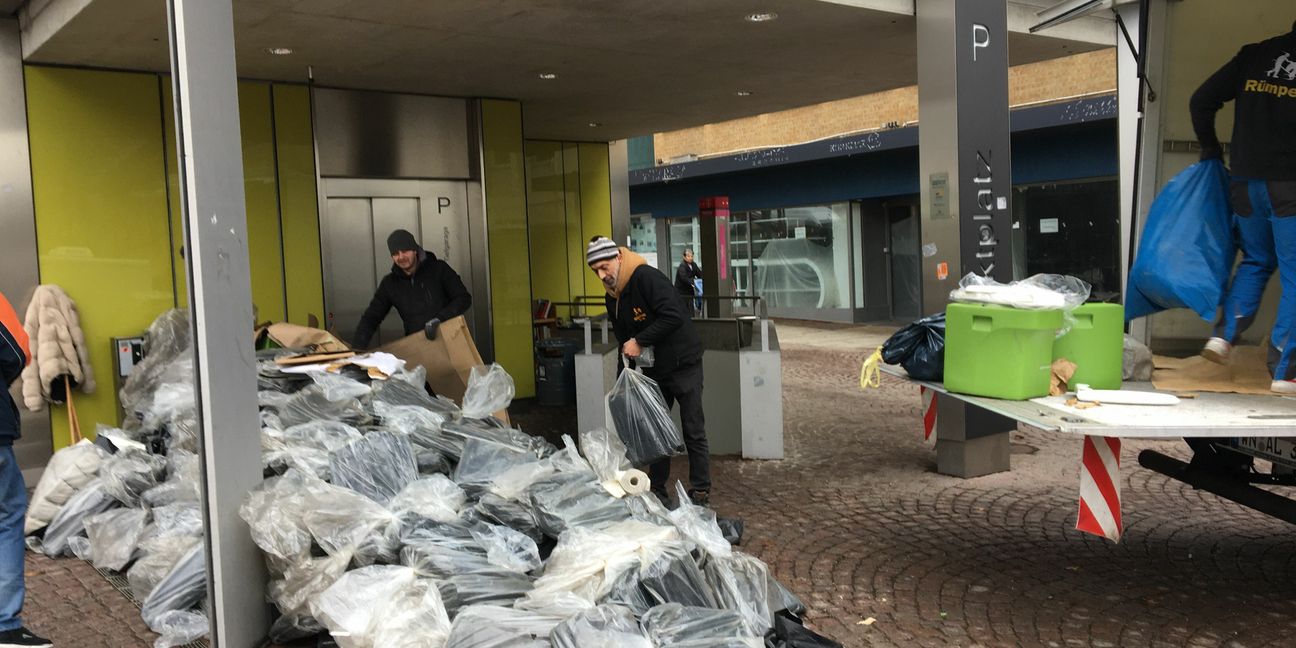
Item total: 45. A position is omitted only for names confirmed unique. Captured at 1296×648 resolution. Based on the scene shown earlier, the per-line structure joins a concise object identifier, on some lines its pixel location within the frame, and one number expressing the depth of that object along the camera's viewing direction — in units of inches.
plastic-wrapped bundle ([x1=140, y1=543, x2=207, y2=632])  193.6
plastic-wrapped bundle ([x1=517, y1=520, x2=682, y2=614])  154.7
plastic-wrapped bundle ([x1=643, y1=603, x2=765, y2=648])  141.9
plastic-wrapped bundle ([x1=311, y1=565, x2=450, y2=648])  148.7
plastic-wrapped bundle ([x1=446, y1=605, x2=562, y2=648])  140.6
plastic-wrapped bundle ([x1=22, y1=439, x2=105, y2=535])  258.4
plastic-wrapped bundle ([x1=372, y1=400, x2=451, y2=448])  213.2
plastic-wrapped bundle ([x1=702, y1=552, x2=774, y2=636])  167.3
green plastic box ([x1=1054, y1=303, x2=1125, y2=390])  196.1
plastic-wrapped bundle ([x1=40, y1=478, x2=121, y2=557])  248.4
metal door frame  449.1
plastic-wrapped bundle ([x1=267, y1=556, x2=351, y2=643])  164.6
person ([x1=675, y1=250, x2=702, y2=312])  779.4
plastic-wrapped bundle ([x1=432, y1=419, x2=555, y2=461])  211.3
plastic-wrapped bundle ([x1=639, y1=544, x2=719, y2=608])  159.3
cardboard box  306.7
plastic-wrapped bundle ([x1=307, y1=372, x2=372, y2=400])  247.1
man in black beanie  325.4
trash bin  475.5
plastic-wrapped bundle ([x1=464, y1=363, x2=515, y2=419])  237.3
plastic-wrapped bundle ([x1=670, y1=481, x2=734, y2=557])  177.2
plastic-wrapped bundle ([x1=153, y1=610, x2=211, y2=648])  183.8
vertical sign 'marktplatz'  299.0
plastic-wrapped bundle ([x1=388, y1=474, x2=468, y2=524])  176.6
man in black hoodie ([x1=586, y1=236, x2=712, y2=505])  270.4
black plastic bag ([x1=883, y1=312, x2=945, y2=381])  219.1
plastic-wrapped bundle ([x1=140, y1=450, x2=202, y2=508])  225.8
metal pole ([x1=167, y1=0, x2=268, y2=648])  157.0
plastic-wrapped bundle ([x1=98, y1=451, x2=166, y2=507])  241.3
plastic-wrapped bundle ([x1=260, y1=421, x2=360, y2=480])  196.1
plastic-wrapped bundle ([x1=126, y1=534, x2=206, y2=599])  206.4
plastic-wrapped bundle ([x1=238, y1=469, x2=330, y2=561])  167.3
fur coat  335.9
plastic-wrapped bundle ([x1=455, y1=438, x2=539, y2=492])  194.1
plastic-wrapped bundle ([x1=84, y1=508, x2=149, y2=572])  224.8
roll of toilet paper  196.4
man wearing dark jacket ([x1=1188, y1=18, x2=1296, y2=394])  173.8
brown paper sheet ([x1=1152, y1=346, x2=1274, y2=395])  184.7
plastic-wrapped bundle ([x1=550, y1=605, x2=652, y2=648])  135.3
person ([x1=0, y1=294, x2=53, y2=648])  183.3
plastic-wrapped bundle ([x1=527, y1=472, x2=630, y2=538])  177.6
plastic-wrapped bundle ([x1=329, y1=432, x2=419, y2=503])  188.4
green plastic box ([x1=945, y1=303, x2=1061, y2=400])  188.5
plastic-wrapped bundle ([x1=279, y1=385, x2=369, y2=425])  229.1
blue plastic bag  190.5
